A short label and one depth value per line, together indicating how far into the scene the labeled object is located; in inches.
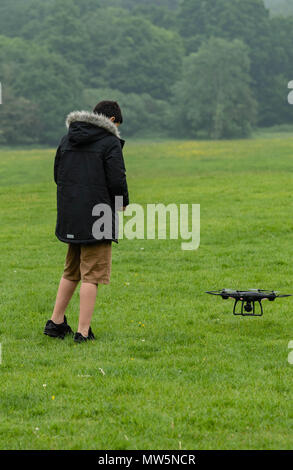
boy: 534.9
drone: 551.8
